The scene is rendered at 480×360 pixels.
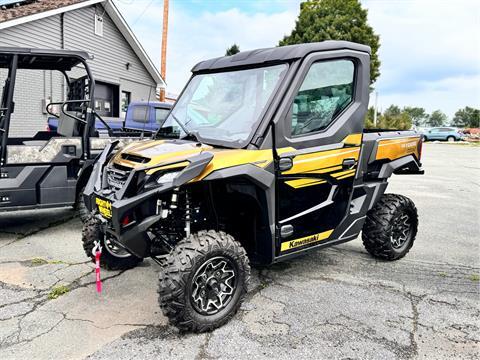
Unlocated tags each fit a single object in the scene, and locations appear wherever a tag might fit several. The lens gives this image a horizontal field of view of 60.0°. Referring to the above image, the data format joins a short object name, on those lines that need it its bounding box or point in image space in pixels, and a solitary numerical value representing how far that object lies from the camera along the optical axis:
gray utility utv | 5.21
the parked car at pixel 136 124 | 8.57
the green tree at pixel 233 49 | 31.20
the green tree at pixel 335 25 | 32.56
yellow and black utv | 3.03
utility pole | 17.78
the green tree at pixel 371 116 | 35.22
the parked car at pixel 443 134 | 40.82
